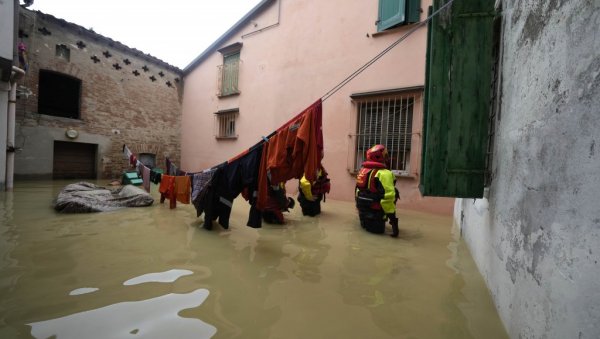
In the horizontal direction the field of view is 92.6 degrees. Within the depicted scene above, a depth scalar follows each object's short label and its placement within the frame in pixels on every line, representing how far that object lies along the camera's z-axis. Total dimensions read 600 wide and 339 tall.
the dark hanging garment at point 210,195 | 3.88
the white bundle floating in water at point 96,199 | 4.65
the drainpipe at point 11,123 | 6.00
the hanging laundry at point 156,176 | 5.90
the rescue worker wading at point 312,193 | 5.23
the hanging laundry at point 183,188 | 4.86
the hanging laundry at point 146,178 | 7.01
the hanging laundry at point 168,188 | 5.14
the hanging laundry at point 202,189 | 3.96
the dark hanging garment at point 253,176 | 3.49
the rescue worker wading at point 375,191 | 3.97
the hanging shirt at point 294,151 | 3.16
